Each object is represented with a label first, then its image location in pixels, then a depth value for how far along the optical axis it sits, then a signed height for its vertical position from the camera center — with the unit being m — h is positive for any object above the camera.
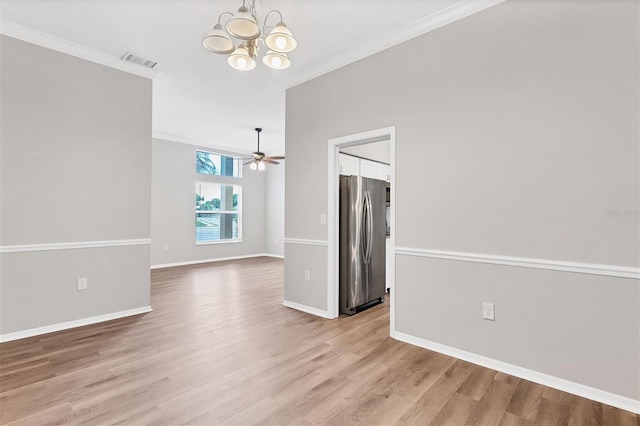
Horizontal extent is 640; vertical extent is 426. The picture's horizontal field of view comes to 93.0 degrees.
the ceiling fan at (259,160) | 6.44 +1.32
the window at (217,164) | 7.93 +1.56
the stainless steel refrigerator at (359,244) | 3.80 -0.30
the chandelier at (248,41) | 2.09 +1.34
